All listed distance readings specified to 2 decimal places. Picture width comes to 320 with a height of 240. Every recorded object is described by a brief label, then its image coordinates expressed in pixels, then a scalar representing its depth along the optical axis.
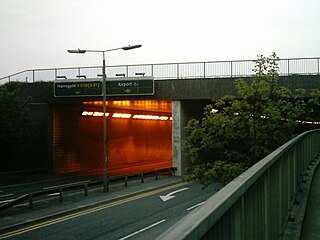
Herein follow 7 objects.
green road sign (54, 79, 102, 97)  32.47
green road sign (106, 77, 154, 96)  31.89
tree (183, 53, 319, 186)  13.84
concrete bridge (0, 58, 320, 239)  3.03
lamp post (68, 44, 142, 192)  23.08
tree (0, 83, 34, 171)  30.77
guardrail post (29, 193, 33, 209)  17.94
